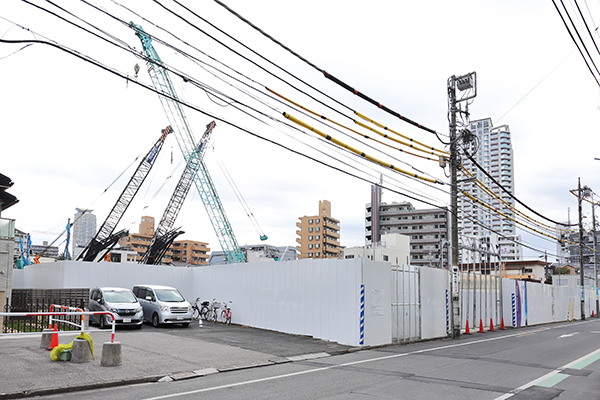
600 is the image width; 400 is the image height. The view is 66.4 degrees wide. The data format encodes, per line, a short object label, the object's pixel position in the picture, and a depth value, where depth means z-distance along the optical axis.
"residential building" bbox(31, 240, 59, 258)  130.44
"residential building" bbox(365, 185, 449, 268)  100.62
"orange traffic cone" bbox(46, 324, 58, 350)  11.92
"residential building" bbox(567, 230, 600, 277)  81.91
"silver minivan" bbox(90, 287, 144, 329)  18.11
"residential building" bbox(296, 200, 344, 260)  125.94
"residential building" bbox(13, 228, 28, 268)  40.33
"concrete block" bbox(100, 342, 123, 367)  10.38
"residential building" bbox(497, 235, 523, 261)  142.40
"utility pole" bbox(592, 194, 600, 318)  46.09
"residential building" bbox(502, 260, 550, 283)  67.06
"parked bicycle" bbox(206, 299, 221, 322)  22.64
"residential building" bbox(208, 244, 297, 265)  77.12
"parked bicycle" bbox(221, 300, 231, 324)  21.67
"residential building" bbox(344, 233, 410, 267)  78.00
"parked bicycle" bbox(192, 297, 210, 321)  22.83
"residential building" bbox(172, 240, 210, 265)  138.25
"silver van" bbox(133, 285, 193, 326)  19.55
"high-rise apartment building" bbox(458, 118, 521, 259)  165.75
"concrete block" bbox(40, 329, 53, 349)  12.42
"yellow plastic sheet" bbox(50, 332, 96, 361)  10.65
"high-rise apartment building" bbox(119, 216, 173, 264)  129.45
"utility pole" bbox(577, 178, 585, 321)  39.48
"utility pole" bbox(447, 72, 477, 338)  19.63
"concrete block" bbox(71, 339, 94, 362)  10.59
